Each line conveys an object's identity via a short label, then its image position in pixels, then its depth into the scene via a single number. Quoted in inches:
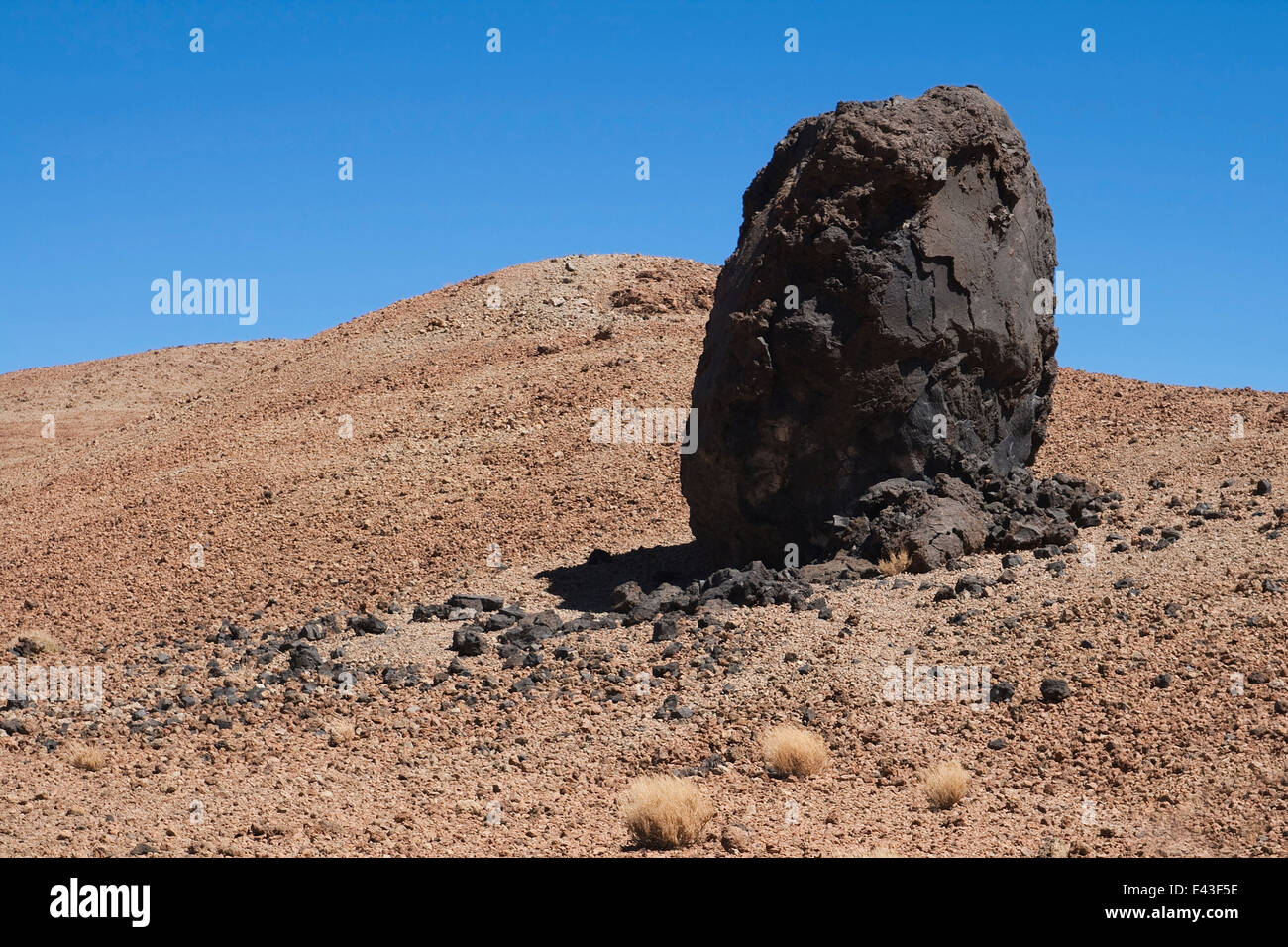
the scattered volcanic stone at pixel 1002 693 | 368.2
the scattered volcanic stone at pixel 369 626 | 519.8
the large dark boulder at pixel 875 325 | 490.3
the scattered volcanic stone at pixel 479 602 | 534.3
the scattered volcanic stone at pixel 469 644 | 468.1
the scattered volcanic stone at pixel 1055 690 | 358.6
